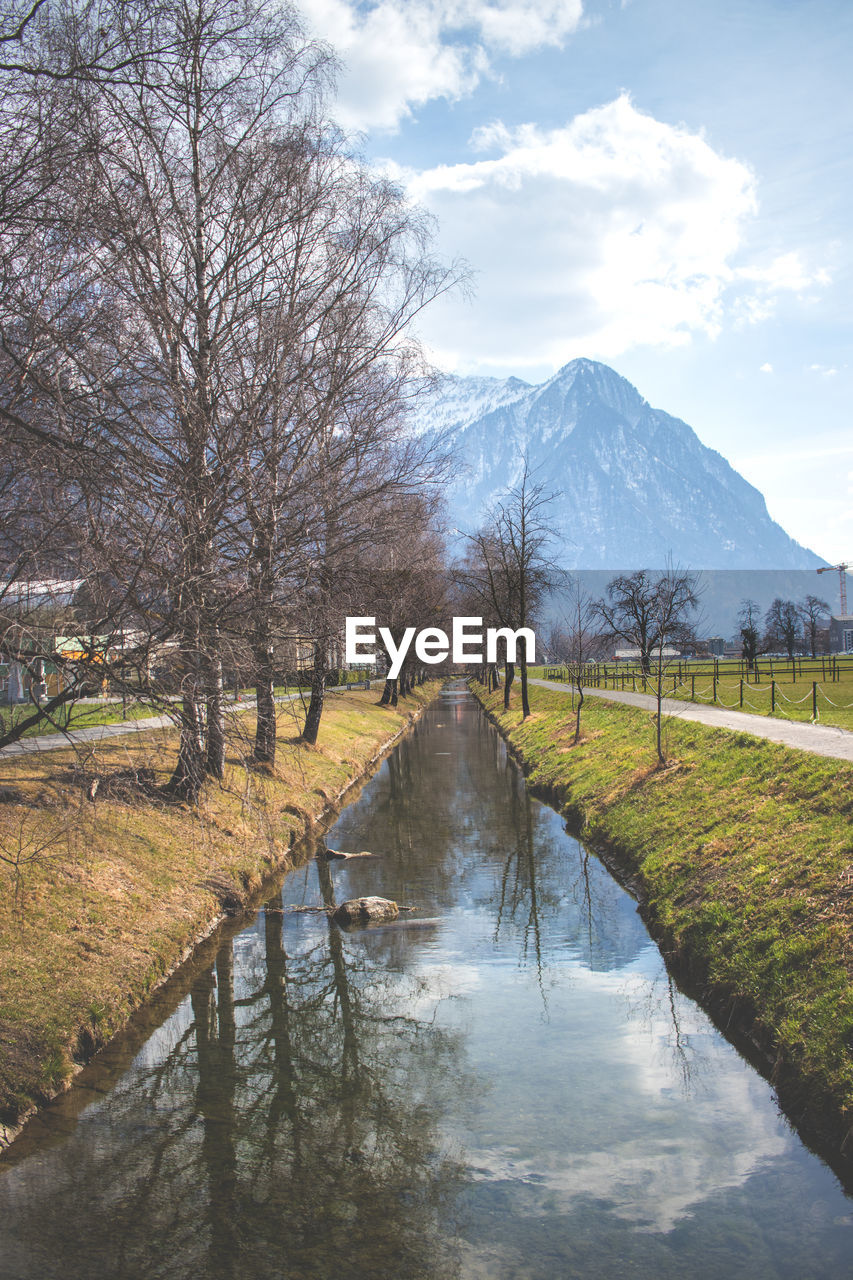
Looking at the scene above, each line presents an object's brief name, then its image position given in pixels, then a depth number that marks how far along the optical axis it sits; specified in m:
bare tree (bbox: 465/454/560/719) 44.44
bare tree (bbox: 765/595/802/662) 111.75
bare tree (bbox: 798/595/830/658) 125.19
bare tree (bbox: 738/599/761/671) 72.87
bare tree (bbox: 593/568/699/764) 74.88
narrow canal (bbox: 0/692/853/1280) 6.15
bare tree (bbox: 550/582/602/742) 30.93
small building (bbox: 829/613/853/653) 164.38
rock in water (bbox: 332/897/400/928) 13.81
